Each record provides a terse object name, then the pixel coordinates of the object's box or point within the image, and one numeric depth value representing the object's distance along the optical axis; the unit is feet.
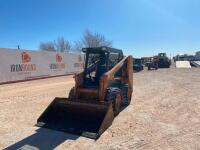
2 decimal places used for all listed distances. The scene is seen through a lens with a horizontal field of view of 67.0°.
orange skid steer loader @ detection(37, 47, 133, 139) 13.96
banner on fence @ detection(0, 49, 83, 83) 39.24
